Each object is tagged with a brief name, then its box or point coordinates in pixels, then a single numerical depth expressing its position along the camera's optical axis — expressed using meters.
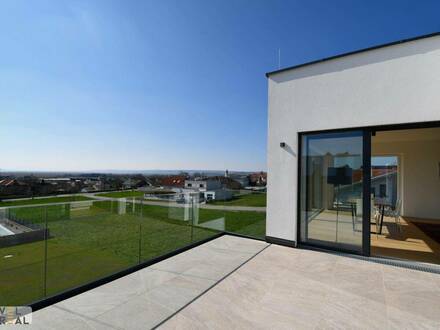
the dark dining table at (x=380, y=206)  5.51
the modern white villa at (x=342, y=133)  3.53
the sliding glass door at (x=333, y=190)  4.00
